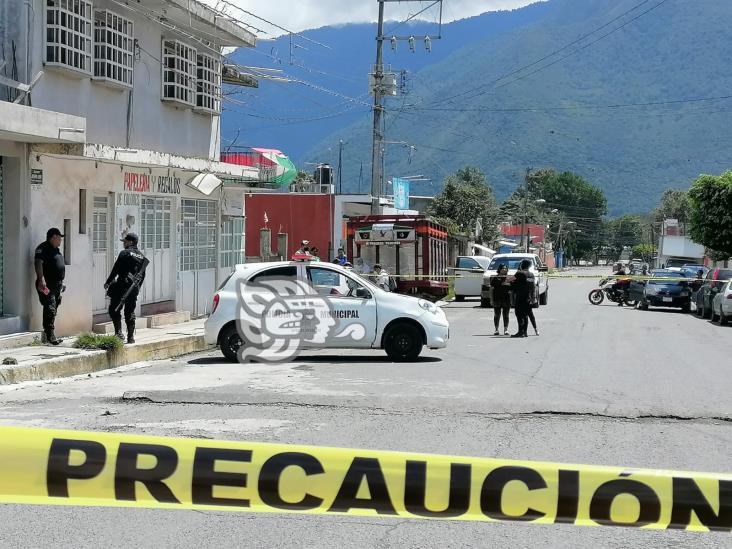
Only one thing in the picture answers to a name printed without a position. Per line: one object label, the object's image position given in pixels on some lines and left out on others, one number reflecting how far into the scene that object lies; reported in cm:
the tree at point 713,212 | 4322
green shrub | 1473
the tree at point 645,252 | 14148
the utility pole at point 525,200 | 8704
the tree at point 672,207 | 13488
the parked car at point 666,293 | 3597
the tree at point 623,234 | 18212
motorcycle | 3897
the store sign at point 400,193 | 6103
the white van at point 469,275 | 3841
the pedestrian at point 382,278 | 2827
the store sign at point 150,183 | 1966
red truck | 3453
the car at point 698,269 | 4072
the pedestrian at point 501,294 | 2241
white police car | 1530
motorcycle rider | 3950
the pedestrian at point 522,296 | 2108
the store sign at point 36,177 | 1592
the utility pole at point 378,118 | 3541
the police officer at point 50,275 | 1535
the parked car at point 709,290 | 3114
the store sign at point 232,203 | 2522
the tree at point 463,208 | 8381
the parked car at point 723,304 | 2804
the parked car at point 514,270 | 3500
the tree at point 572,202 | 16569
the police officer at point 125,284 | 1603
